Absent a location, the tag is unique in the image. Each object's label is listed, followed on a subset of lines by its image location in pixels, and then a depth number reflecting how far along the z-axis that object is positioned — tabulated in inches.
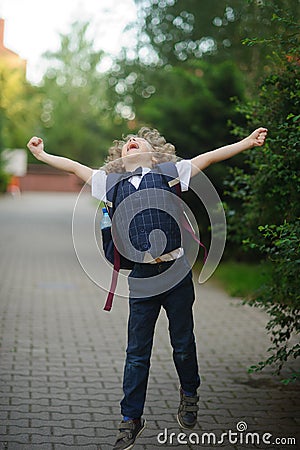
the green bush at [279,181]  202.5
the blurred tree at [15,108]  1511.6
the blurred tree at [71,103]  2844.5
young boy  186.4
